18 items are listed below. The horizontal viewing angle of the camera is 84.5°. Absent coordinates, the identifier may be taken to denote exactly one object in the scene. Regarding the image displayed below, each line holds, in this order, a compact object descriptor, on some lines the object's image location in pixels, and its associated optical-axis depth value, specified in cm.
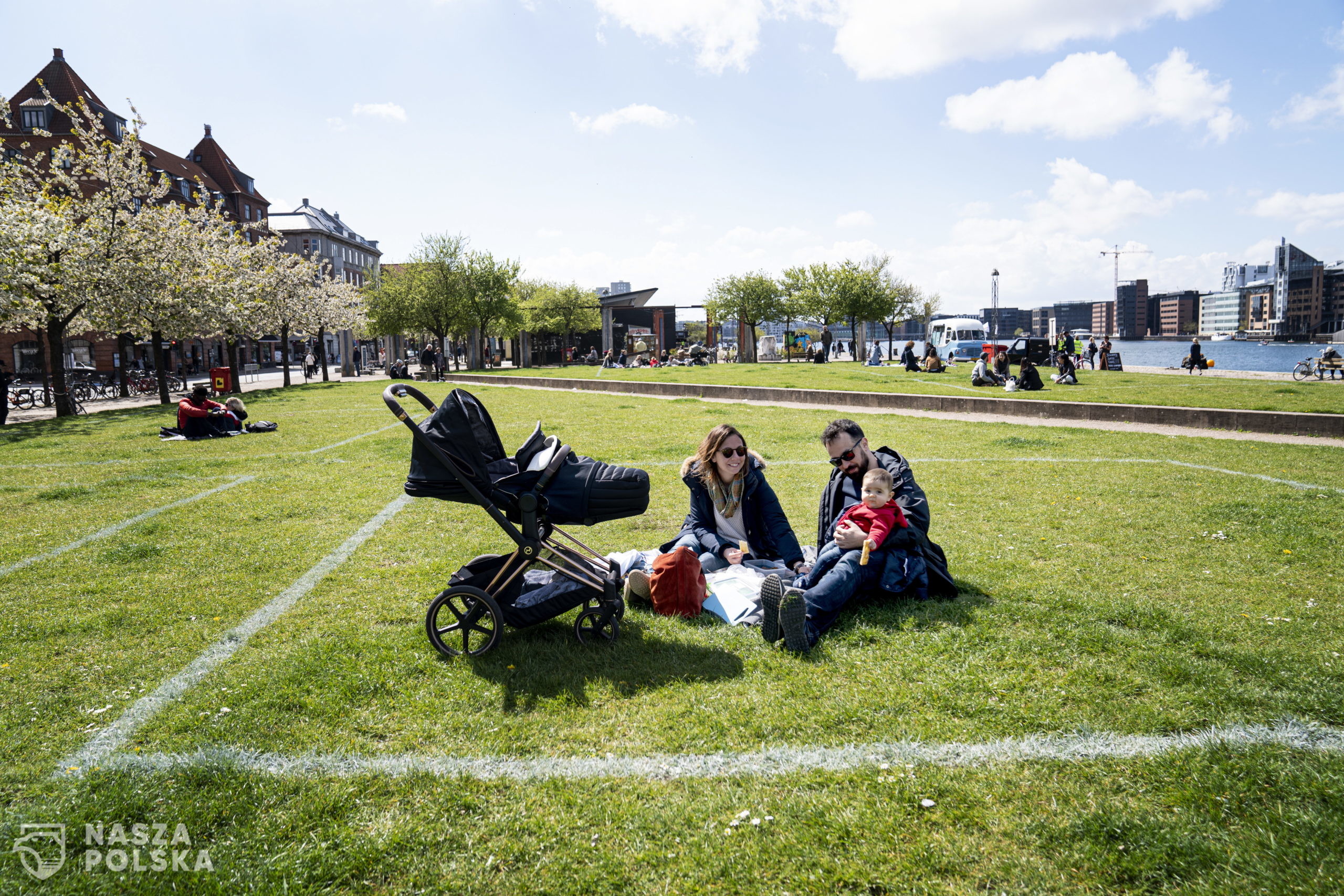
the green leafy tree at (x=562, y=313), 6938
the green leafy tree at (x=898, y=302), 6606
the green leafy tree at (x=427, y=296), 5062
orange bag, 484
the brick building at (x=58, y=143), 4672
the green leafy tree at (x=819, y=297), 6288
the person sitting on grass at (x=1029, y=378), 2305
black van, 3164
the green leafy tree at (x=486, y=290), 5322
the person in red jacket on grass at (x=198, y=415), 1473
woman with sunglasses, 529
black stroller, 399
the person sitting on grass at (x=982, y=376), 2566
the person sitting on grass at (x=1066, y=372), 2633
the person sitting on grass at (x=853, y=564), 430
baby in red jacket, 462
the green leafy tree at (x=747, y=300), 6469
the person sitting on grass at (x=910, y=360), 3600
